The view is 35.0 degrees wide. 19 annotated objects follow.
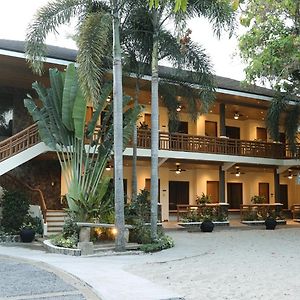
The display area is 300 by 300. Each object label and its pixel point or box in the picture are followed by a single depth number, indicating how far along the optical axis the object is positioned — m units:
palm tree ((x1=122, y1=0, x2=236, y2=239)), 16.14
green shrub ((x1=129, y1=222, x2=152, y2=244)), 15.64
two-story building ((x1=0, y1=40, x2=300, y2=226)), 19.44
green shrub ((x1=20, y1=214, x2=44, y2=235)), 17.90
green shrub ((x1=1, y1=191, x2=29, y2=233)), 17.78
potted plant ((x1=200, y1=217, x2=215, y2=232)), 22.27
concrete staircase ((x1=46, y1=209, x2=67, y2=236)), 19.39
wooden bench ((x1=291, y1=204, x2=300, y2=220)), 30.65
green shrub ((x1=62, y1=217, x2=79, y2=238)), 15.13
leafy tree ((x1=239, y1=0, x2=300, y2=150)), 15.25
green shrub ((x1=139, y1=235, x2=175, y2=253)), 14.65
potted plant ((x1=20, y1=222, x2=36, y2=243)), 17.19
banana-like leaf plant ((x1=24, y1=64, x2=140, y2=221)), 15.90
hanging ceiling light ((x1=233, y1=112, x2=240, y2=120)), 29.23
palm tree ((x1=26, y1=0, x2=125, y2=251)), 14.20
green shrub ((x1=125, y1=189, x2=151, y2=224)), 16.27
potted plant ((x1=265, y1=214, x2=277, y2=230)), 23.69
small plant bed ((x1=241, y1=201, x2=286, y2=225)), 26.36
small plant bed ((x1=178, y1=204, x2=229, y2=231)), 23.77
